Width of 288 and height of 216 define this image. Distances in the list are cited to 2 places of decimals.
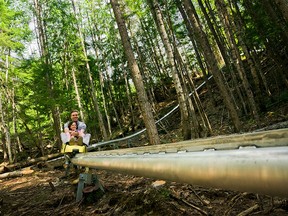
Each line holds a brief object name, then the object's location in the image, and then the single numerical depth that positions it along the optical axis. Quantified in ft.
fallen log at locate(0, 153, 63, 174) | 31.82
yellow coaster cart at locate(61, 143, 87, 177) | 12.69
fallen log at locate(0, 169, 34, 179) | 28.05
